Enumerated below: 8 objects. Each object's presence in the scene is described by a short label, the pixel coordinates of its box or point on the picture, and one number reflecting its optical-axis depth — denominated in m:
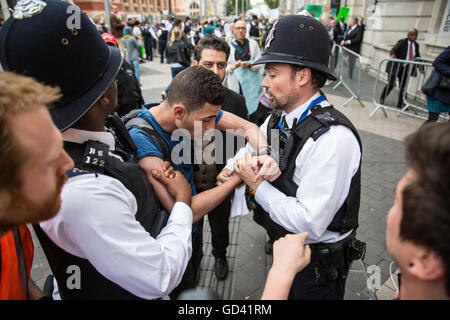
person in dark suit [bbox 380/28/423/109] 7.48
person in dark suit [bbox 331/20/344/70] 13.43
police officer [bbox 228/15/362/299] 1.61
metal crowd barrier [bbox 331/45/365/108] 9.08
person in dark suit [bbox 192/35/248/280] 2.95
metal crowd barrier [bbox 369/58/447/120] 7.18
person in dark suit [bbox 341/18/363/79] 10.70
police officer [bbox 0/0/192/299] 1.06
